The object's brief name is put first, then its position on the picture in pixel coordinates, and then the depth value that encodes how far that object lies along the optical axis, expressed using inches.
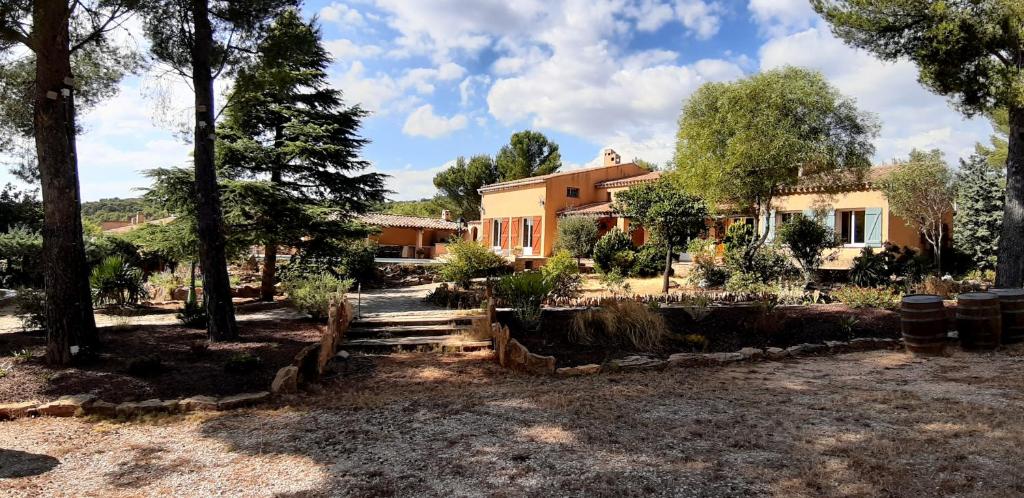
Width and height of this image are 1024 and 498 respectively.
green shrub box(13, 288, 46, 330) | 309.6
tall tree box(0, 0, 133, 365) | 243.1
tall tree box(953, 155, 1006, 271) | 657.0
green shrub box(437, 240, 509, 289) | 578.2
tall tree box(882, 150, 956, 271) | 649.6
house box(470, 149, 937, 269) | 697.0
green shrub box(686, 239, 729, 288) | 589.6
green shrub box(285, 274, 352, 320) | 381.4
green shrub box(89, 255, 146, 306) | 454.6
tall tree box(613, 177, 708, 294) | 543.8
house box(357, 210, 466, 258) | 1278.3
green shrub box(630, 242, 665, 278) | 706.2
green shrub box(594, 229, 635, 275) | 715.4
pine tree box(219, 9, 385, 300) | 499.2
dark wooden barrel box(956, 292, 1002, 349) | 290.5
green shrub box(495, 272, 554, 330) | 325.7
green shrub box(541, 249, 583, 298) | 402.2
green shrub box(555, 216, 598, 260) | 831.7
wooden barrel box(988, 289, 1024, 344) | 299.6
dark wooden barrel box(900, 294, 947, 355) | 289.3
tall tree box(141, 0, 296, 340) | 293.1
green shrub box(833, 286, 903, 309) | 398.0
